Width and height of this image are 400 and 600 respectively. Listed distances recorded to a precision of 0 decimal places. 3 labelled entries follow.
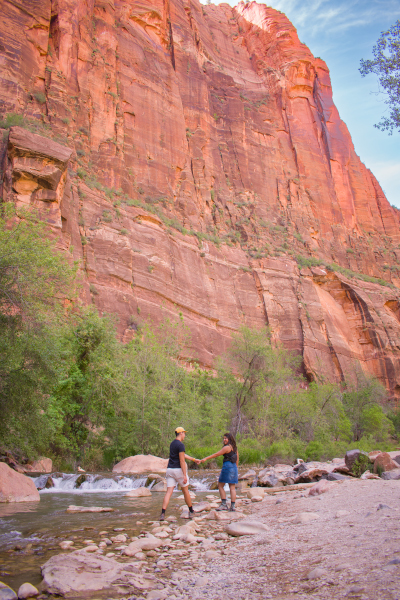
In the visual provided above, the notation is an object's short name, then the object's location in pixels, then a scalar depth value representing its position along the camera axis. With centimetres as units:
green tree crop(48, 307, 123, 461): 1748
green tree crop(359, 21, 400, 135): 1298
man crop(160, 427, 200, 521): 733
